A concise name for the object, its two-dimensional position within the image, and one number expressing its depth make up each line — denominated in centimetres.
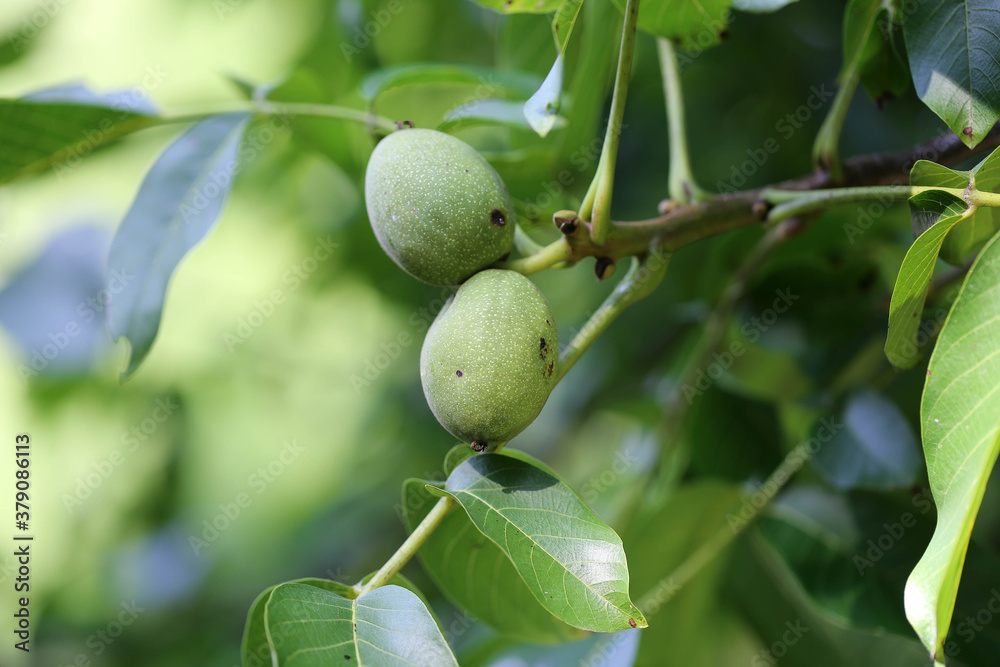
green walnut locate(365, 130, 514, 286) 64
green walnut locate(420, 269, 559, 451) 62
